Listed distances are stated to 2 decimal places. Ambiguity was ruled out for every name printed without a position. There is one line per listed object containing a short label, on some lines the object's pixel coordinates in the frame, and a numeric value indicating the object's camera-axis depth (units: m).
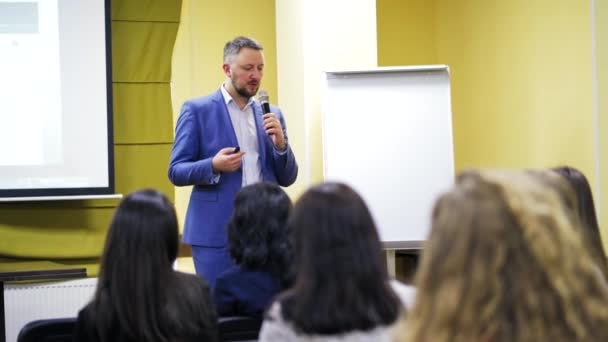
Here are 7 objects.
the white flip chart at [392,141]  7.11
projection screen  7.46
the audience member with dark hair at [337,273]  2.42
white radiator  7.53
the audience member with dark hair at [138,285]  3.10
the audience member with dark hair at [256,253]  3.76
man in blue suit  5.75
